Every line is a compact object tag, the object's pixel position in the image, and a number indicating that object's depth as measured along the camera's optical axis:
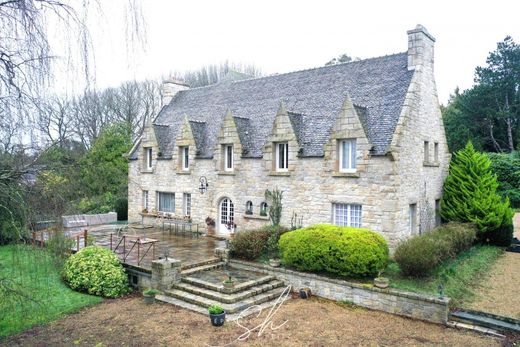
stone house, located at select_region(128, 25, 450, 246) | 15.79
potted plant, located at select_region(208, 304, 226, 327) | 10.78
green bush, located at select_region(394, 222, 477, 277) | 12.83
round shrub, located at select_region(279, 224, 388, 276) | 12.88
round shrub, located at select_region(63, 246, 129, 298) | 13.56
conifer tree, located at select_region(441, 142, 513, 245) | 19.23
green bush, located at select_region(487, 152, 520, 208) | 34.47
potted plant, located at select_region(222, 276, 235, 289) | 12.63
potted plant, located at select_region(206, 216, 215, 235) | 20.98
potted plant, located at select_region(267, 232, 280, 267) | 15.63
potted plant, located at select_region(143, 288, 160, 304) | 12.88
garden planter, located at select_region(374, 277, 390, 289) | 12.22
